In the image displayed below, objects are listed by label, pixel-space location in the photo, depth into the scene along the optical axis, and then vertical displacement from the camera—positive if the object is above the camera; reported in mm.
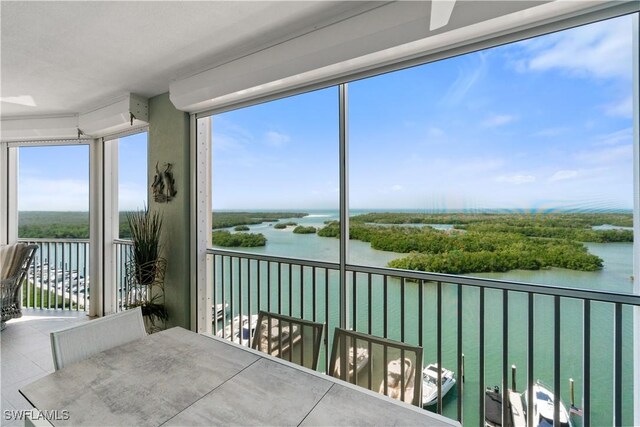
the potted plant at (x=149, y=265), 2633 -515
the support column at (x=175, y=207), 2705 +76
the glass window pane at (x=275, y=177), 2461 +388
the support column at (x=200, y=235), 2693 -215
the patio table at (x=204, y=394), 834 -634
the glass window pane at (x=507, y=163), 1396 +326
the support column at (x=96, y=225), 3537 -141
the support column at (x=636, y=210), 1280 +7
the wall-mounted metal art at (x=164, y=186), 2771 +299
